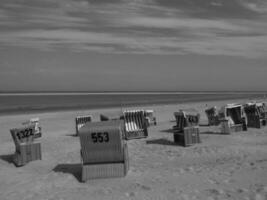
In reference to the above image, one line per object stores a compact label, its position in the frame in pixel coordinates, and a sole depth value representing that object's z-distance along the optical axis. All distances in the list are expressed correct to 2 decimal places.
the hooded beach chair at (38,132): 19.87
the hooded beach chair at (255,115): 19.78
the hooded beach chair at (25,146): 13.18
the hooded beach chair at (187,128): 15.13
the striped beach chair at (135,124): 17.69
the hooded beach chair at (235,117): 18.50
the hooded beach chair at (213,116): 21.69
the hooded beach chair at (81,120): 20.10
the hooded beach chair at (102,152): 10.48
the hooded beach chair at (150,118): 23.52
